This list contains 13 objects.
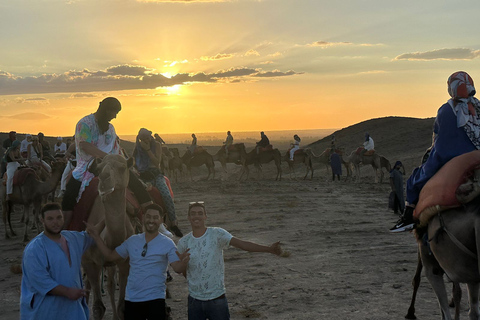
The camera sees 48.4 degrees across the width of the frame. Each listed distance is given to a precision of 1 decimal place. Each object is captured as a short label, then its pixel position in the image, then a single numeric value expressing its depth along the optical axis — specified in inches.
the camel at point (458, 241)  215.9
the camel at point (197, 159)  1584.6
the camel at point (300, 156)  1505.9
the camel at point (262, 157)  1504.6
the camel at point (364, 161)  1239.5
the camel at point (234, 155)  1509.1
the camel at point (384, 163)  1242.0
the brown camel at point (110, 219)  240.7
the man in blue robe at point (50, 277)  197.8
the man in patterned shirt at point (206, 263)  204.1
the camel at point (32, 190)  625.0
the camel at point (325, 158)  1503.8
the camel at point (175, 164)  1569.4
